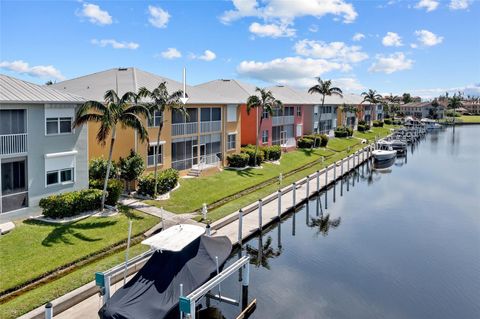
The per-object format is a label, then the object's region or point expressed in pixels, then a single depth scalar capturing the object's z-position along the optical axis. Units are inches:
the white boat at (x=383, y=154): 2303.2
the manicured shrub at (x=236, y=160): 1657.1
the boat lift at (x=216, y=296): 505.0
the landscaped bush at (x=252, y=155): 1732.3
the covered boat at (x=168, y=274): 504.1
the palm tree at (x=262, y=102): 1743.4
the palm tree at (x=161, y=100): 1117.1
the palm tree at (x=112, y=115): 890.7
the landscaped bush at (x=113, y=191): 1004.6
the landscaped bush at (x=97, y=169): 1096.2
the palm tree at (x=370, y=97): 4116.6
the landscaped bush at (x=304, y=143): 2353.6
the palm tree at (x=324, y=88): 2375.7
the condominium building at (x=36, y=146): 853.2
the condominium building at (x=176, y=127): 1216.8
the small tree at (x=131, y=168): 1151.0
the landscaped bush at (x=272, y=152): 1863.9
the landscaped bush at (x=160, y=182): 1163.3
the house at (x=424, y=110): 6806.1
